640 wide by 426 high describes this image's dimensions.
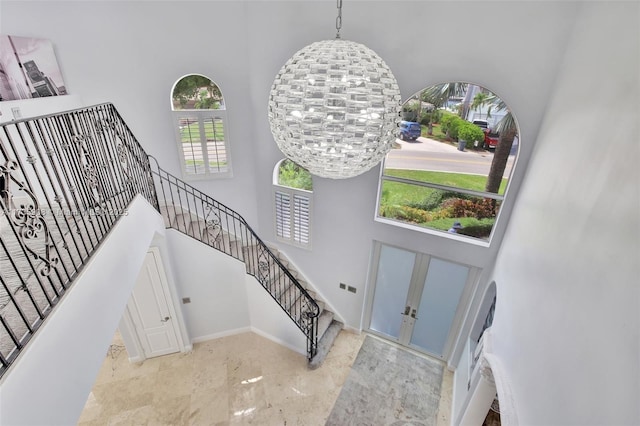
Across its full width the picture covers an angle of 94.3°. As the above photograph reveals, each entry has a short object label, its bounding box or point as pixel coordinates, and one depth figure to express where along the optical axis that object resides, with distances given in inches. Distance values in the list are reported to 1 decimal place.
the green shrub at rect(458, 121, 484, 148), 157.8
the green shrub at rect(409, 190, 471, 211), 171.5
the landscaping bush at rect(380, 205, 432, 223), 183.0
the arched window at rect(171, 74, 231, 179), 207.0
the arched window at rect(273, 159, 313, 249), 215.6
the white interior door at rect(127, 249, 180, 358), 185.0
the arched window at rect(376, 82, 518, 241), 152.3
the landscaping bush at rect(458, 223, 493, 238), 167.6
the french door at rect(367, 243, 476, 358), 192.9
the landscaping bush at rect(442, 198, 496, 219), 163.8
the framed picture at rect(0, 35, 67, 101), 159.2
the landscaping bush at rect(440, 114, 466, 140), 160.2
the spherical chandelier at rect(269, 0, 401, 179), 55.3
